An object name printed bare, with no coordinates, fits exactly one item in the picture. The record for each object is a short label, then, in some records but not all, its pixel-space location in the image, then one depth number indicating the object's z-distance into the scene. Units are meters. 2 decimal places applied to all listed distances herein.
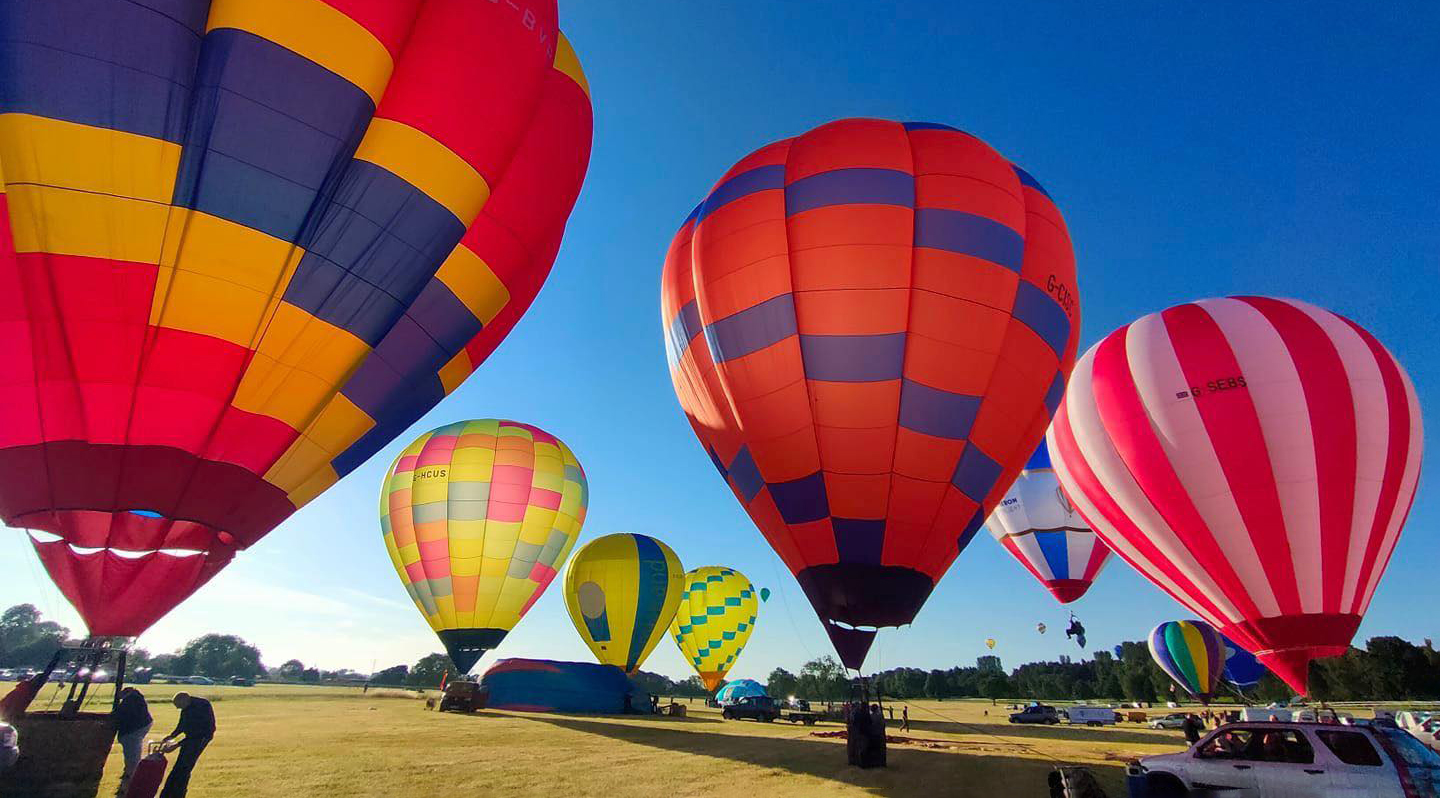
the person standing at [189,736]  5.27
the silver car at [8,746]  4.32
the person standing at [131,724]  5.40
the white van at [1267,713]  17.21
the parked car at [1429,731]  15.21
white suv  5.05
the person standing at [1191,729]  12.40
